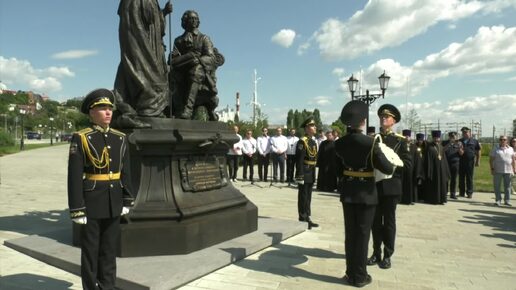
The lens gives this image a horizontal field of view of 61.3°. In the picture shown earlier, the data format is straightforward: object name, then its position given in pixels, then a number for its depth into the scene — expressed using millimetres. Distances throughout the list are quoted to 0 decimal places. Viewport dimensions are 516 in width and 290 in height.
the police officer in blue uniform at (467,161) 13233
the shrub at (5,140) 41106
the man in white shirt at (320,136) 16920
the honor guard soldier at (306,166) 7898
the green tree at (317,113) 98562
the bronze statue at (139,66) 6277
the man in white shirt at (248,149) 16922
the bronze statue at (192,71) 7066
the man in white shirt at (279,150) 16266
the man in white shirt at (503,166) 11695
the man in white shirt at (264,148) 16703
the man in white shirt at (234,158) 16641
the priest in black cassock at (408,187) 11582
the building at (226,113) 84225
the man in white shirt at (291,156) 16156
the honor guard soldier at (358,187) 4785
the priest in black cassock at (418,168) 11977
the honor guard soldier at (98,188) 3814
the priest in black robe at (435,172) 11938
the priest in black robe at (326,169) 13996
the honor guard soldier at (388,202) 5602
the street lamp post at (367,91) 16562
